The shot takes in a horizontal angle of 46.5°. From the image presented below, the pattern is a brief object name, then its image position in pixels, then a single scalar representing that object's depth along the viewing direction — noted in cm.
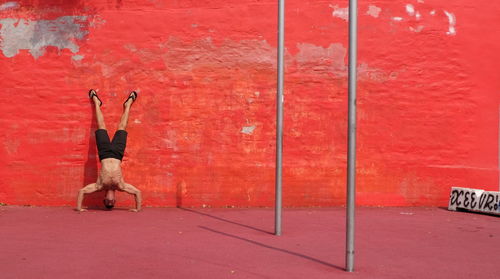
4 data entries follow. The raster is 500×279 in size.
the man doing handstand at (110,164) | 1006
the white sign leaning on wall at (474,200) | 996
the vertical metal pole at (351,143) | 525
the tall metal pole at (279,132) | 747
